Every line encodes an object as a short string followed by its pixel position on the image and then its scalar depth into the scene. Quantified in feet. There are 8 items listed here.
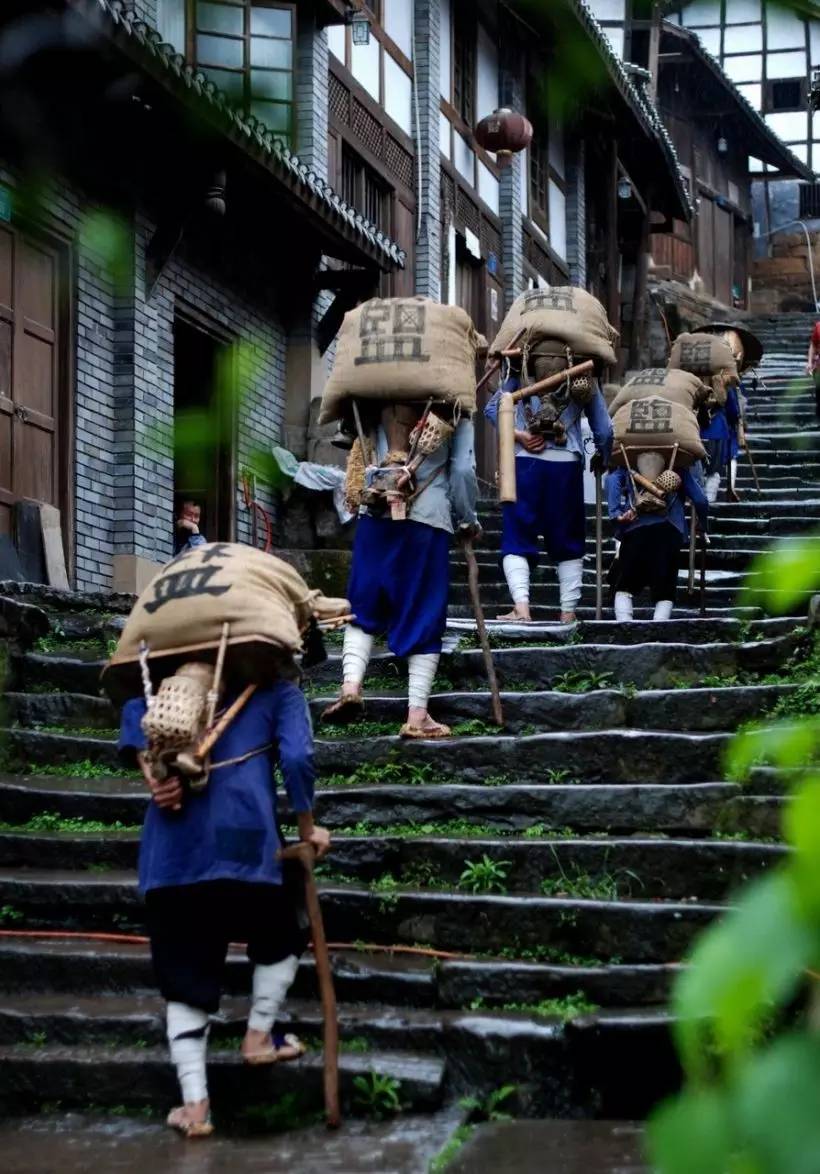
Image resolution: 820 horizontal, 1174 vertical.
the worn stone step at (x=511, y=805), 23.22
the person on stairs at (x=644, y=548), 36.96
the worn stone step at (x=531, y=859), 21.57
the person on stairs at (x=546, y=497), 34.09
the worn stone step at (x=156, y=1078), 18.84
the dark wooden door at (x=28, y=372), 41.39
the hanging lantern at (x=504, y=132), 67.05
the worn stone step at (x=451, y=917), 20.72
